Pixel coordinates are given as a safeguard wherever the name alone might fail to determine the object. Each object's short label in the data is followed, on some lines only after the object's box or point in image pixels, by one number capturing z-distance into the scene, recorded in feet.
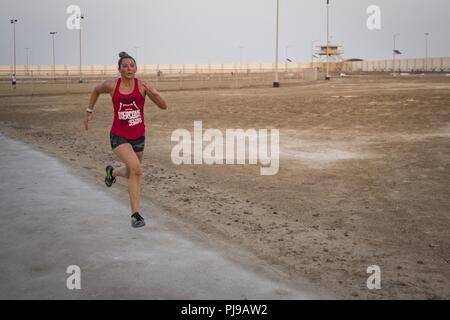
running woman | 19.13
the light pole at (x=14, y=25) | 222.28
